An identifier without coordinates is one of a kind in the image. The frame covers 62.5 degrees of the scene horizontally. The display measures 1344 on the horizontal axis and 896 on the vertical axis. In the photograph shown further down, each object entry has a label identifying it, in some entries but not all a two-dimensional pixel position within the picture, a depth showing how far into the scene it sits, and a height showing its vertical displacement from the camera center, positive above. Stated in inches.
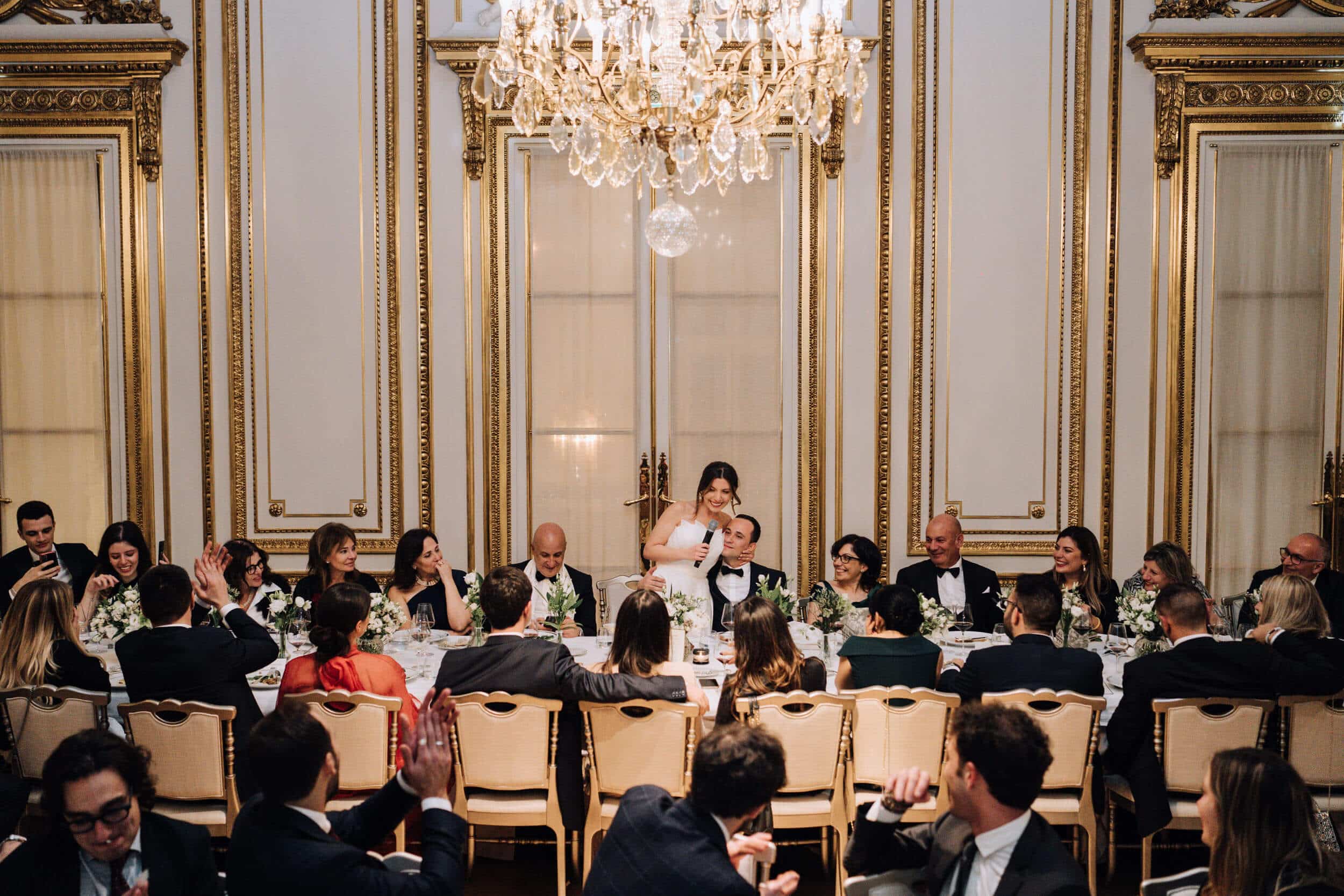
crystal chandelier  174.9 +53.3
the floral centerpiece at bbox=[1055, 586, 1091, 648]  185.9 -37.0
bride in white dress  228.7 -27.6
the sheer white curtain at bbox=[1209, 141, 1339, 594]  259.8 +13.1
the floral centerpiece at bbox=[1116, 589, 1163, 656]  183.3 -35.7
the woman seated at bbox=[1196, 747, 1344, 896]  88.4 -35.0
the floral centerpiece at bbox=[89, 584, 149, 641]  193.5 -36.9
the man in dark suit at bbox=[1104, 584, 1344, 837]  148.4 -37.5
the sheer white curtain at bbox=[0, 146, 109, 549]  265.3 +16.4
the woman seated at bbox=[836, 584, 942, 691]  155.3 -34.9
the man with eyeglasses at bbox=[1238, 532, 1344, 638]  216.5 -33.2
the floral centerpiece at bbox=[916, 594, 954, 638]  193.0 -37.9
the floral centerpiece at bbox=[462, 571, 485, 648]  194.5 -36.1
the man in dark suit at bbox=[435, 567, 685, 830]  144.7 -35.8
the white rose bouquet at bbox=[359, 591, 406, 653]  181.3 -35.6
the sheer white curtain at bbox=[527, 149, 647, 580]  267.9 +10.3
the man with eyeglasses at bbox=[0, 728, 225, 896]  95.4 -38.1
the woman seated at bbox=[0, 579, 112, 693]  150.6 -32.2
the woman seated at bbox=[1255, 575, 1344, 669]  163.0 -30.9
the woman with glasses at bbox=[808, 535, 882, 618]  215.5 -31.7
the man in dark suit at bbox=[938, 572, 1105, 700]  149.3 -36.2
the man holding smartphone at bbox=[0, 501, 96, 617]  228.2 -30.9
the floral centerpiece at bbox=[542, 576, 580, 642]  195.8 -35.7
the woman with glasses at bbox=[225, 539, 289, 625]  212.2 -32.7
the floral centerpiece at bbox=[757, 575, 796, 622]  196.4 -34.3
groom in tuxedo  223.9 -33.9
